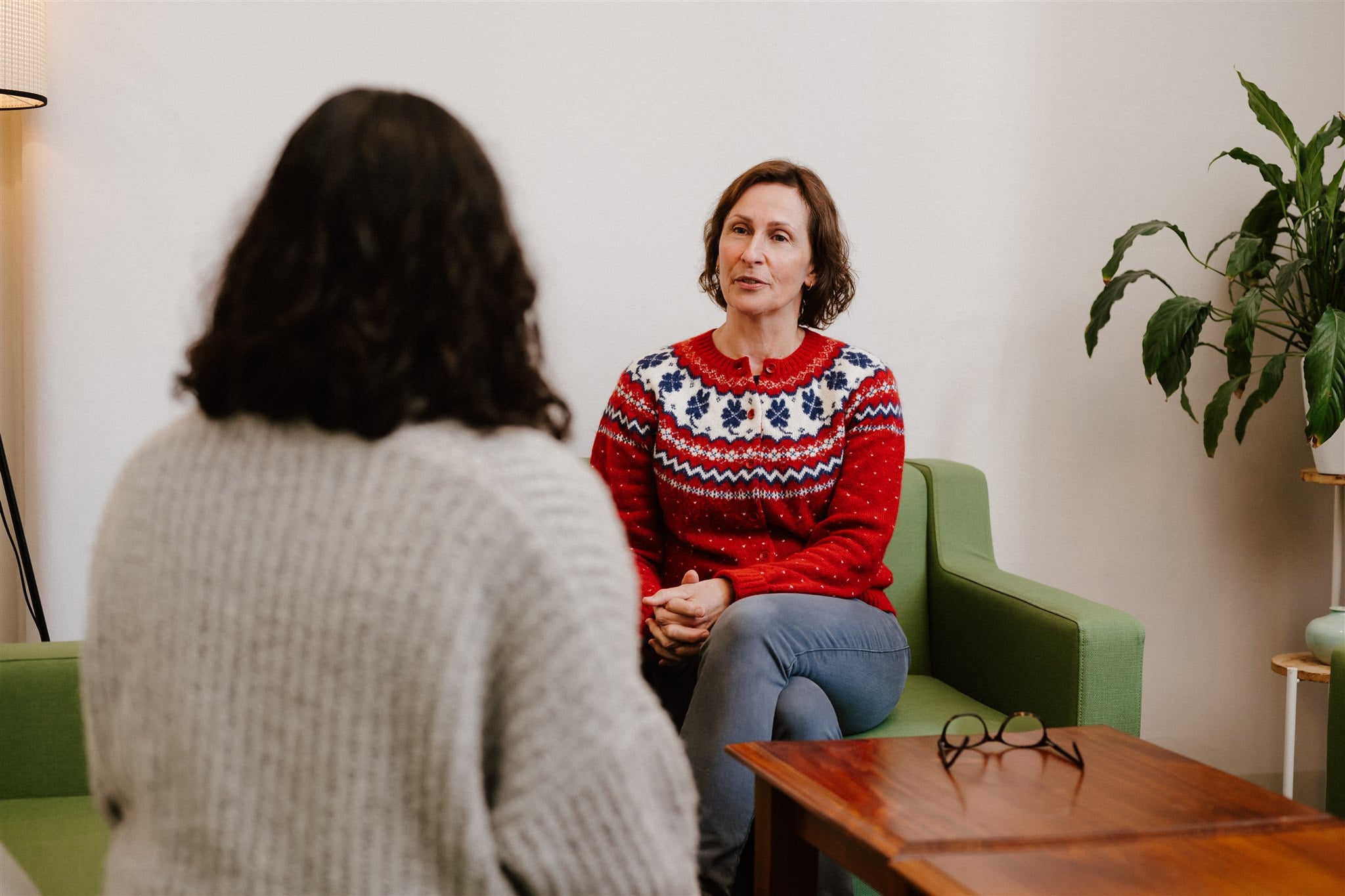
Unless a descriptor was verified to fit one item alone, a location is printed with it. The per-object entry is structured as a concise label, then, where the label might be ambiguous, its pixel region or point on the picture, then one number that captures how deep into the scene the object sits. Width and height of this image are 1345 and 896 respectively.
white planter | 2.50
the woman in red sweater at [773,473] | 1.81
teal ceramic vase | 2.41
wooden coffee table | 1.18
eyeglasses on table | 1.47
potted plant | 2.38
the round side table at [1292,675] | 2.49
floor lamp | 1.94
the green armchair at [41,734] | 1.66
